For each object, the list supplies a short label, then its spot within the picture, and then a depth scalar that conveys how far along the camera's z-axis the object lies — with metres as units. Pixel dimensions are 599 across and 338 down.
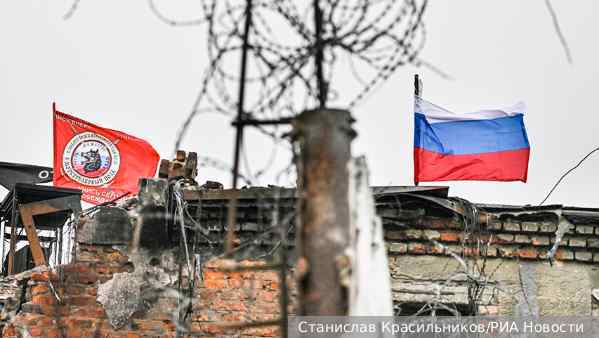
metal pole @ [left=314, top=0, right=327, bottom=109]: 4.43
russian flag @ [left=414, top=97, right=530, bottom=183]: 16.25
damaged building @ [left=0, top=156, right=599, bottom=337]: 11.02
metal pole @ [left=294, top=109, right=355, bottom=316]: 3.60
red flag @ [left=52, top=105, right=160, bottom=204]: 22.23
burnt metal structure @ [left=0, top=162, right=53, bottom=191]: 23.77
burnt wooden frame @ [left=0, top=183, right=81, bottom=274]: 21.52
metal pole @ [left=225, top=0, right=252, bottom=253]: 4.38
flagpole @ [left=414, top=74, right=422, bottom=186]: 17.72
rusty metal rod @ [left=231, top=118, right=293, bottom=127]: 4.30
